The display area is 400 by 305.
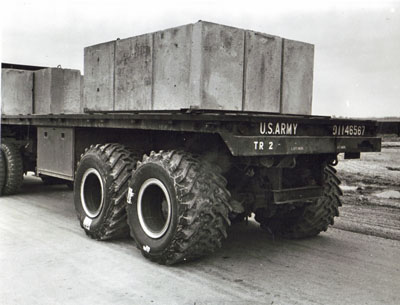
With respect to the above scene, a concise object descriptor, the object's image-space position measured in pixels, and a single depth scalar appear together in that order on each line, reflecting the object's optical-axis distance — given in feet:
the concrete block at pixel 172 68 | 17.90
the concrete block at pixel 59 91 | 31.32
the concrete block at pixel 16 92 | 33.50
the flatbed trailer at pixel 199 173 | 16.60
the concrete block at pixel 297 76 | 20.67
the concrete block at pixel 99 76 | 22.85
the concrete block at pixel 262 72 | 18.89
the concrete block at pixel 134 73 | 20.15
